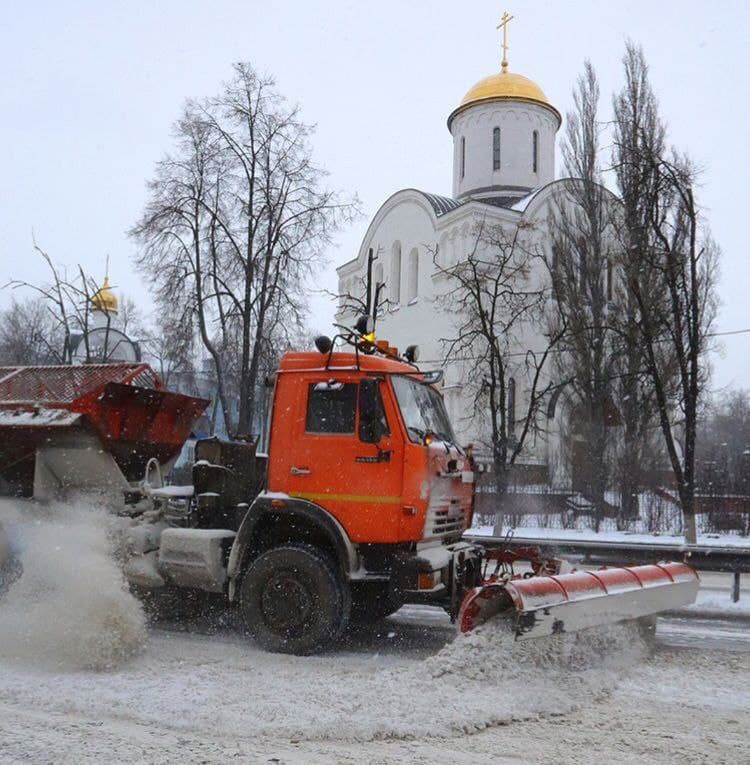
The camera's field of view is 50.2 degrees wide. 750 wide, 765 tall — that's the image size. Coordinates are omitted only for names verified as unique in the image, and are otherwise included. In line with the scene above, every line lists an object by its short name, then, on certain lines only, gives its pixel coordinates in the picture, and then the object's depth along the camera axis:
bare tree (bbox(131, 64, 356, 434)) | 19.91
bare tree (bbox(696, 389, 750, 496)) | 20.09
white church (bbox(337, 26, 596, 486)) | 31.69
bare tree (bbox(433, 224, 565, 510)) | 20.52
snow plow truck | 6.67
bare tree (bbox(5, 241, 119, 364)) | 24.48
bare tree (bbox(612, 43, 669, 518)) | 18.77
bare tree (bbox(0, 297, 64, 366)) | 40.34
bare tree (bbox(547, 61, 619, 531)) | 24.30
